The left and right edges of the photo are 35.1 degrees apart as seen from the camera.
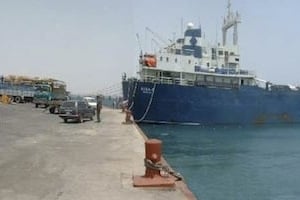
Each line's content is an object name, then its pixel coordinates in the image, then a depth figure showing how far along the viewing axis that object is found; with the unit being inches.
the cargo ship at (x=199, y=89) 1847.9
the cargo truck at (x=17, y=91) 2146.9
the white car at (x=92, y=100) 1992.0
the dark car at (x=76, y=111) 1136.2
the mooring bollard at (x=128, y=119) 1117.2
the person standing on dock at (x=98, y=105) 1156.3
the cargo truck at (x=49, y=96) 1602.4
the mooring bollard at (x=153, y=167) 339.6
